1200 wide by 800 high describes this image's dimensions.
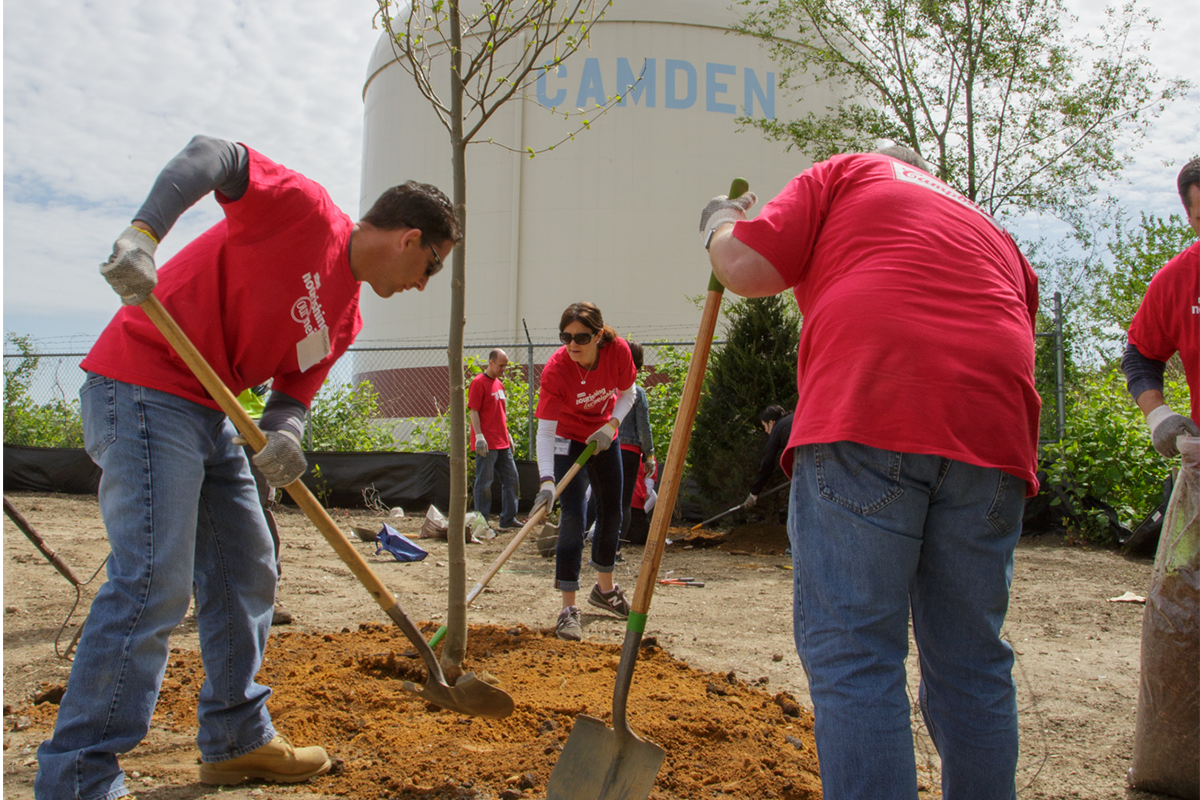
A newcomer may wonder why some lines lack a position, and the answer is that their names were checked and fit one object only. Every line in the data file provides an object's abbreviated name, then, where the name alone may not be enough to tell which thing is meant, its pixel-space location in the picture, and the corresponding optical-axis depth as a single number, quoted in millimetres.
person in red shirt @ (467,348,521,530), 8789
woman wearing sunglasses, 4250
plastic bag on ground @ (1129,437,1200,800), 2234
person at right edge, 2535
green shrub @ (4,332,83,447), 12148
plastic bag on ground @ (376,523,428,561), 6621
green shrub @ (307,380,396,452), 11242
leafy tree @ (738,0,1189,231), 10930
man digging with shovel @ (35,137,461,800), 1879
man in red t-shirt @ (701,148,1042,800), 1517
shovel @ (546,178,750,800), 2047
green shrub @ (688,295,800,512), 8141
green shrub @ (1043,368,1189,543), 7559
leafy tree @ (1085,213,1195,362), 15875
